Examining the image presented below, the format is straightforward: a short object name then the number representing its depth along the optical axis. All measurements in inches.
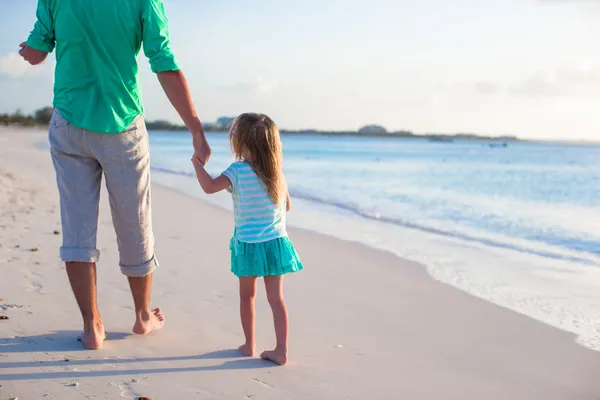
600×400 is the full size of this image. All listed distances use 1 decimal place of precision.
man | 106.6
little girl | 116.1
